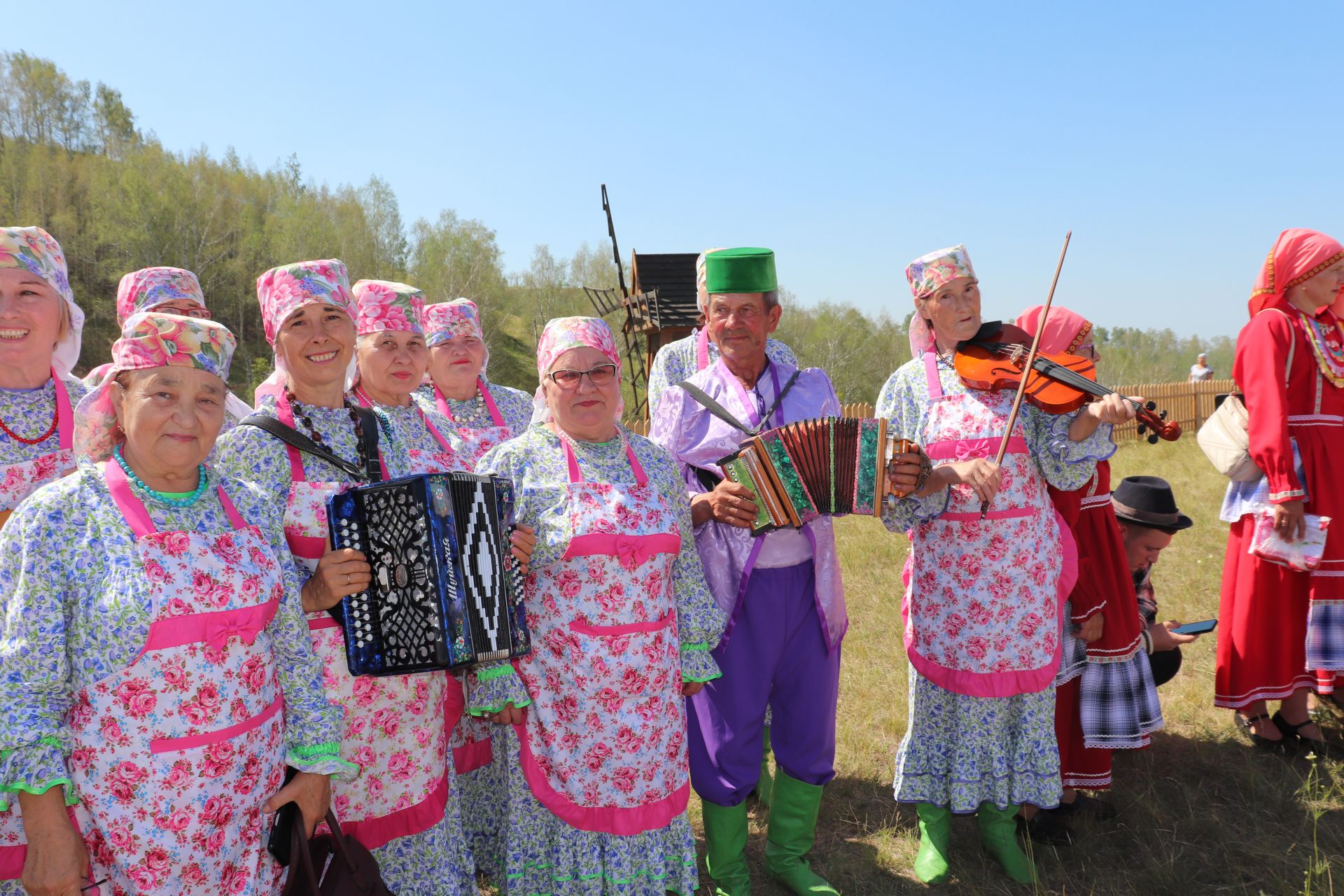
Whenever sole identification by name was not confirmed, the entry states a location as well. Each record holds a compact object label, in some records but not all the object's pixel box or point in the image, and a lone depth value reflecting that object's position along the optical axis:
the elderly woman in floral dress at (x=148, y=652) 2.02
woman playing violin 3.70
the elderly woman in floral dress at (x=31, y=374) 2.83
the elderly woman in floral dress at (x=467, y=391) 5.07
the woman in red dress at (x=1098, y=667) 4.28
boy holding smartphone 4.74
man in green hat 3.61
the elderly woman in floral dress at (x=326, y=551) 2.71
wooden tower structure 25.22
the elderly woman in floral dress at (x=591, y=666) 2.99
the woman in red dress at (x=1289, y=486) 4.70
